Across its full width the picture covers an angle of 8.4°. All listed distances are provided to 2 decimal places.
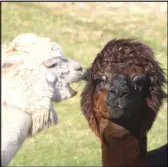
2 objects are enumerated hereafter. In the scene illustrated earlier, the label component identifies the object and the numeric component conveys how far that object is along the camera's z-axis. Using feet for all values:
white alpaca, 34.72
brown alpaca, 24.59
